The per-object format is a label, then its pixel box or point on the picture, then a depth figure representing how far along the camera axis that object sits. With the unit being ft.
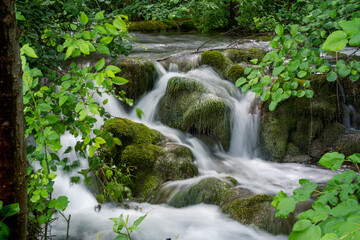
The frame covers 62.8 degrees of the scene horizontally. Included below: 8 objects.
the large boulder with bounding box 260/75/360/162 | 21.74
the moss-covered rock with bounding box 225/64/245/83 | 24.76
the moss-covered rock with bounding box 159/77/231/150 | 21.93
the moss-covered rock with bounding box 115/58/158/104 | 24.08
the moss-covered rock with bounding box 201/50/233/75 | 26.27
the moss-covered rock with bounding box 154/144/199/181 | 17.10
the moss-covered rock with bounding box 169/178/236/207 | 14.97
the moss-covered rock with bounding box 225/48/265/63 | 27.96
